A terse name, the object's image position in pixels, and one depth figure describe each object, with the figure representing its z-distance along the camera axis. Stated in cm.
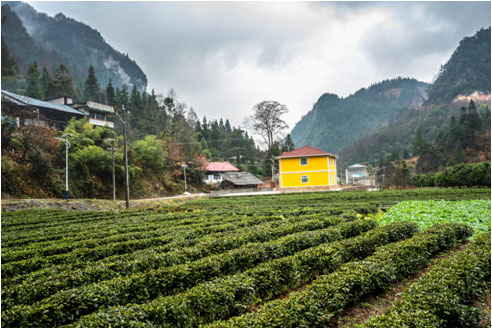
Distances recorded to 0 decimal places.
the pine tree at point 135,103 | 5875
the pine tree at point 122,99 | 5844
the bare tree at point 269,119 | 5738
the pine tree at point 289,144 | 6238
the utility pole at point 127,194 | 2087
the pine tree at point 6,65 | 3622
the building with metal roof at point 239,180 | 4731
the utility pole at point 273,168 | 5262
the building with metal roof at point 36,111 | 2868
